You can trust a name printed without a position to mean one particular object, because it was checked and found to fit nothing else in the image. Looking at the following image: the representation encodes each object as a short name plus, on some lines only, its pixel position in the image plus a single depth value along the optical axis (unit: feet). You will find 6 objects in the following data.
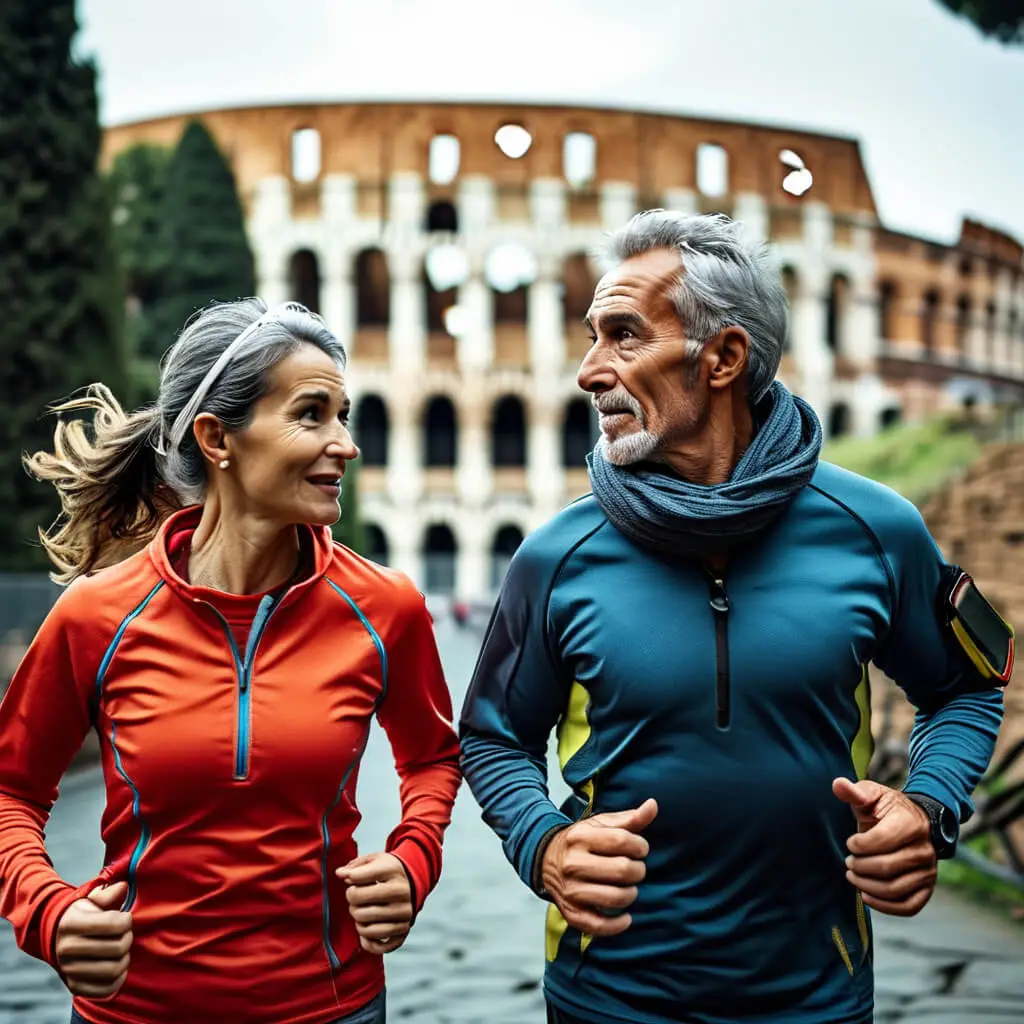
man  7.31
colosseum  126.93
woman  7.61
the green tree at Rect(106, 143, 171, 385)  110.22
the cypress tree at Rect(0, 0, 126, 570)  48.14
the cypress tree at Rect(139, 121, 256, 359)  108.68
